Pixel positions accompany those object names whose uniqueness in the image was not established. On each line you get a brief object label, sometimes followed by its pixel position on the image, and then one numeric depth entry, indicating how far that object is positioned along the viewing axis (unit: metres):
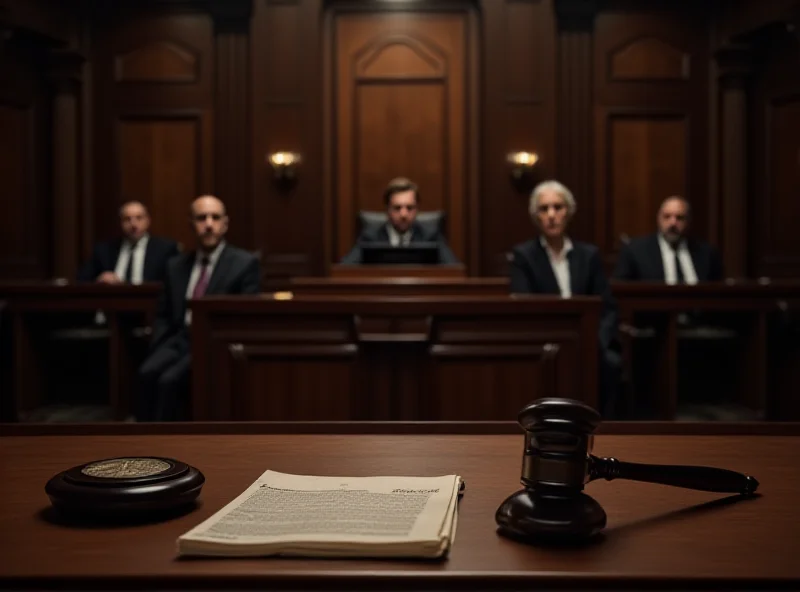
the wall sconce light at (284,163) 8.08
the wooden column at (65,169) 8.26
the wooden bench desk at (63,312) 5.11
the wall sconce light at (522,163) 8.07
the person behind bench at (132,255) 6.91
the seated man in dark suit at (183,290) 4.50
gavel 0.97
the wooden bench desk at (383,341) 3.83
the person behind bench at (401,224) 6.71
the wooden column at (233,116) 8.20
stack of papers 0.92
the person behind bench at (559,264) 4.76
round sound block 1.04
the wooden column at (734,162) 8.16
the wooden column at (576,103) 8.16
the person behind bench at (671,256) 6.38
